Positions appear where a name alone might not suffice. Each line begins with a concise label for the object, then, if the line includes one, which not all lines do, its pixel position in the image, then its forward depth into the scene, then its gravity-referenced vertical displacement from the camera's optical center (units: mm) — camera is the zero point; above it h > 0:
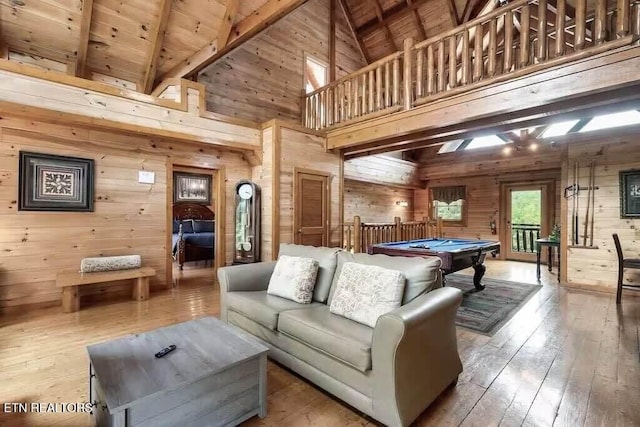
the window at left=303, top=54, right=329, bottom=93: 7023 +3394
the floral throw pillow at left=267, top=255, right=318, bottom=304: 2543 -561
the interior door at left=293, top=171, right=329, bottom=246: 5094 +112
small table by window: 5230 -487
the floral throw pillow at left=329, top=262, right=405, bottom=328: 1982 -535
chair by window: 3949 -631
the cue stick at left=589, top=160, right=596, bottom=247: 4875 +303
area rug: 3289 -1159
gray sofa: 1583 -778
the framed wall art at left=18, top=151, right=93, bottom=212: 3627 +386
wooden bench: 3552 -802
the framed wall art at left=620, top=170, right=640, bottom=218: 4520 +333
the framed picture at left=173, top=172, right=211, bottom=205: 5426 +482
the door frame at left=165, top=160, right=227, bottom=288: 5129 +161
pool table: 3818 -484
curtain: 8845 +658
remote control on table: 1654 -762
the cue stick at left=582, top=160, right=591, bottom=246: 4906 +21
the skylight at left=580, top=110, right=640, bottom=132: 5444 +1860
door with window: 7469 -85
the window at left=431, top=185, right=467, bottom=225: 8867 +372
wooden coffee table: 1365 -787
